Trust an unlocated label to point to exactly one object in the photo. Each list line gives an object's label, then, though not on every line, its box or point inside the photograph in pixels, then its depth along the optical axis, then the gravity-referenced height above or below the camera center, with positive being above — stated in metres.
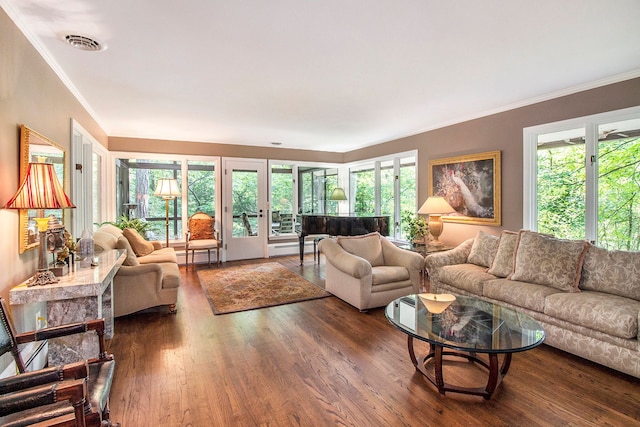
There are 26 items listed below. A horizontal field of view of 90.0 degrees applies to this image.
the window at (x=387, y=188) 5.97 +0.51
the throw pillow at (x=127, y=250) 3.62 -0.44
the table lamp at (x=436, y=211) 4.57 +0.03
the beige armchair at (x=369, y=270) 3.68 -0.69
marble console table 2.05 -0.63
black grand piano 5.40 -0.20
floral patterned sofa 2.39 -0.70
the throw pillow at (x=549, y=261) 2.94 -0.46
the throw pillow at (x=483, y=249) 3.82 -0.45
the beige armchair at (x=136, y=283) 3.43 -0.77
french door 6.77 +0.11
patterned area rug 4.02 -1.09
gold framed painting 4.36 +0.40
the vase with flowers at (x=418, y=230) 4.80 -0.26
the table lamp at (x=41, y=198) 2.01 +0.10
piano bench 6.47 -0.58
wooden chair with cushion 6.08 -0.39
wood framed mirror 2.23 +0.42
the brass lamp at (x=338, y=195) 6.71 +0.38
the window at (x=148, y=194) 6.12 +0.37
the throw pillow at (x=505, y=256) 3.45 -0.47
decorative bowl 2.59 -0.76
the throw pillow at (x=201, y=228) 6.24 -0.30
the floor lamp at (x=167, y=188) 5.67 +0.44
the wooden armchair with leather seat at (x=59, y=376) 1.18 -0.67
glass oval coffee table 2.01 -0.81
